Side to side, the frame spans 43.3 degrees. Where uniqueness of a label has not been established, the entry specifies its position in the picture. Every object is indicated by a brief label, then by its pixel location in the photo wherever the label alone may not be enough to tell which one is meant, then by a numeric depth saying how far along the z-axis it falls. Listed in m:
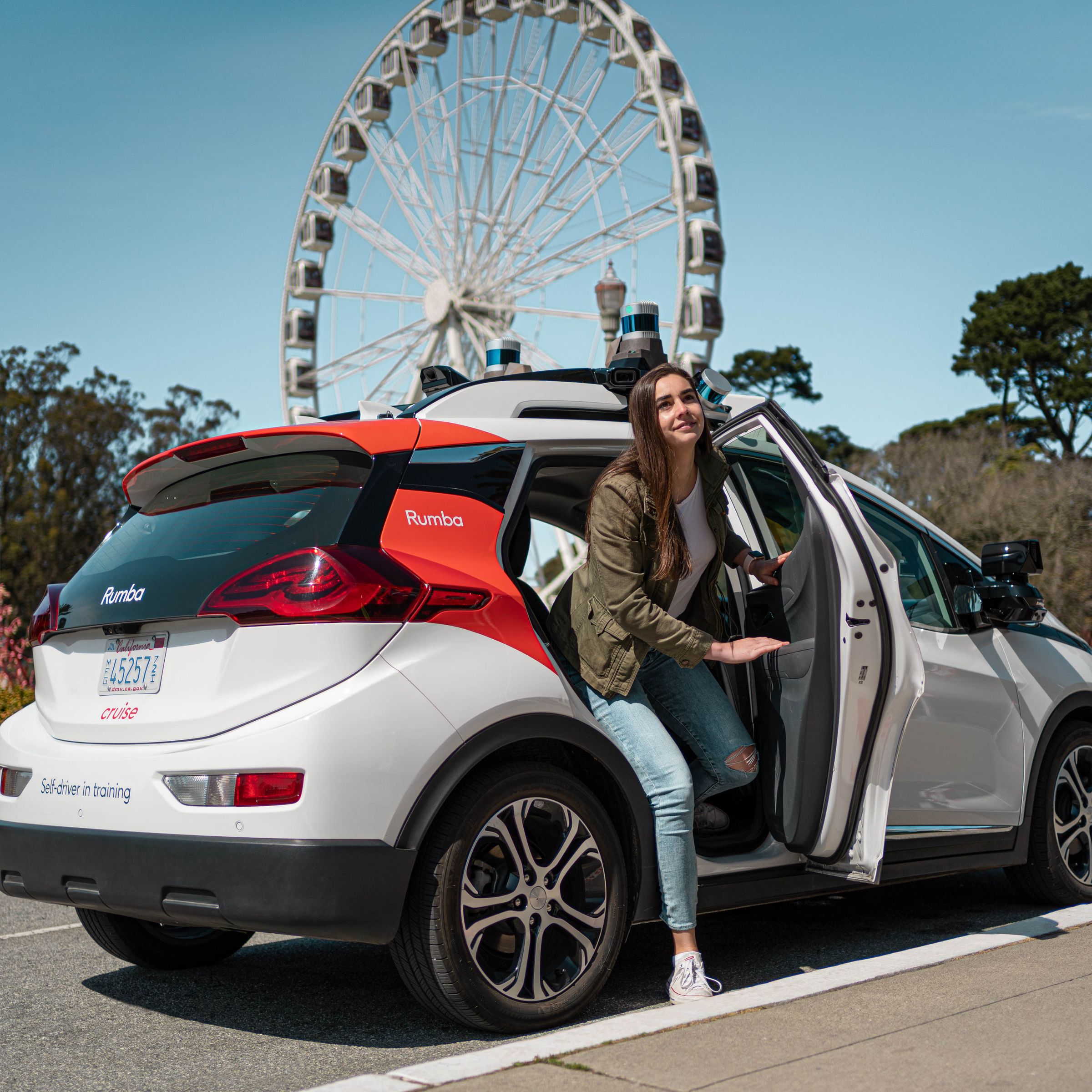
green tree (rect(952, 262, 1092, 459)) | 57.00
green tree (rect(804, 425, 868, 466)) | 63.38
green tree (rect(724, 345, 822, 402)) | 69.19
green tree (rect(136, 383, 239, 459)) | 49.38
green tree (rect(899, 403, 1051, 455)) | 49.22
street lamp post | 14.90
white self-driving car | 3.38
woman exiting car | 3.89
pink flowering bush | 12.23
